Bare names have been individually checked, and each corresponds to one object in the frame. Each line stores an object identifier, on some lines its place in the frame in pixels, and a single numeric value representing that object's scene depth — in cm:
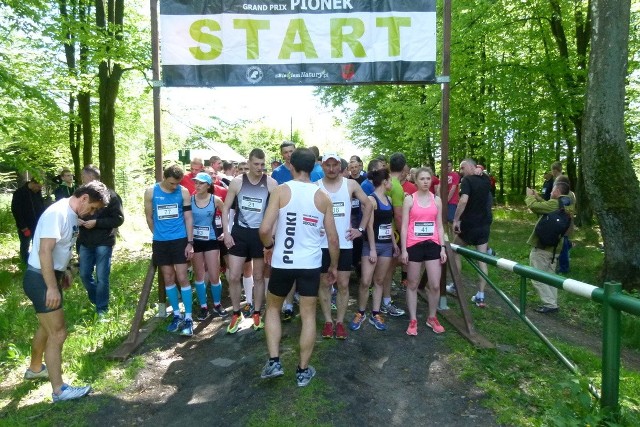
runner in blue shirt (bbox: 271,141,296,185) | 630
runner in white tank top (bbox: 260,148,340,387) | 414
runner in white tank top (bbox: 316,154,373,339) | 509
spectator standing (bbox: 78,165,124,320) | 622
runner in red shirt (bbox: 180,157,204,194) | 764
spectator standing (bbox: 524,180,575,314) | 741
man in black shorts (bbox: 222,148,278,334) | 551
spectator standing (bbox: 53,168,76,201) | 994
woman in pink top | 534
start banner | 584
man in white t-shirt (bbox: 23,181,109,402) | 397
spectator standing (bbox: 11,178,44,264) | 941
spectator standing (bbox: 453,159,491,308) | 698
